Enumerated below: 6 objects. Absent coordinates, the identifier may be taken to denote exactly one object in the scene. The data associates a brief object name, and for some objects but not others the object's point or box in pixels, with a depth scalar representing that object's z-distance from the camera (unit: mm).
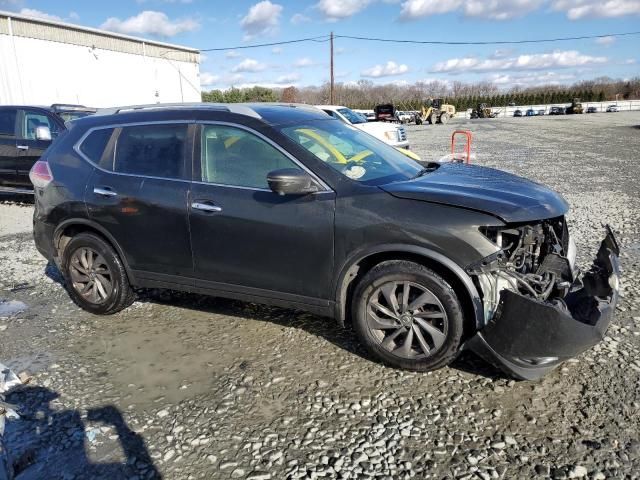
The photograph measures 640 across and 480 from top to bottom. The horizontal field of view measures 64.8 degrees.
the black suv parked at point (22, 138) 9250
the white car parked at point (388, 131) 14000
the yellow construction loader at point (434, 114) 46947
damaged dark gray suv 3150
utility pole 46762
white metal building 24391
